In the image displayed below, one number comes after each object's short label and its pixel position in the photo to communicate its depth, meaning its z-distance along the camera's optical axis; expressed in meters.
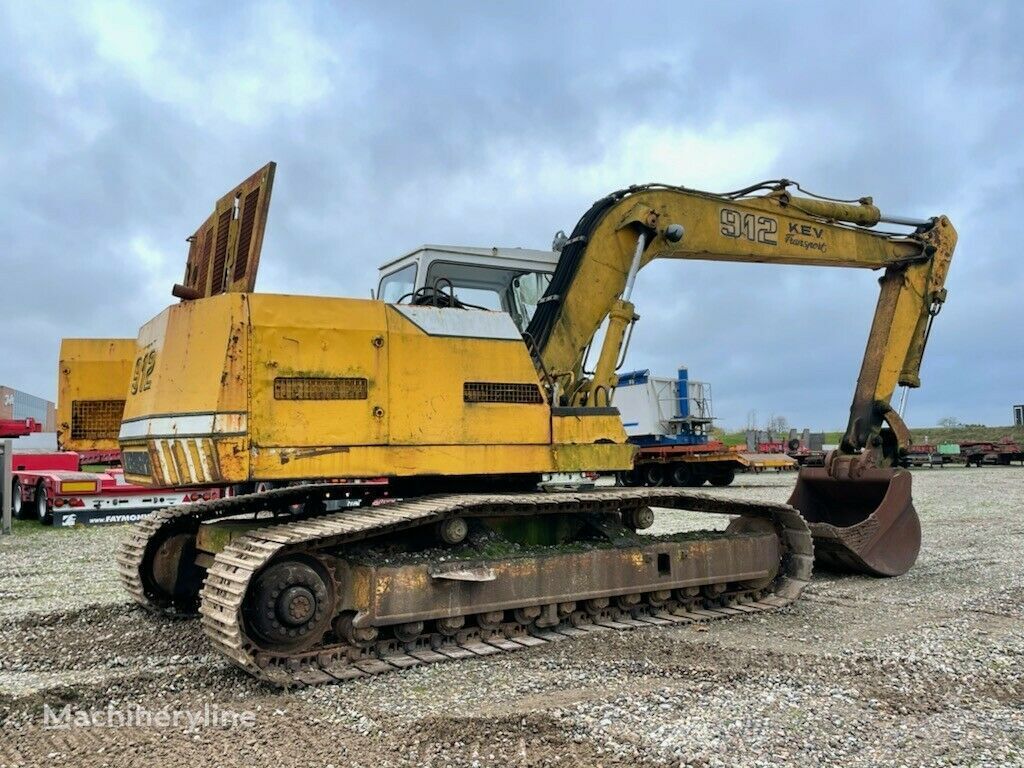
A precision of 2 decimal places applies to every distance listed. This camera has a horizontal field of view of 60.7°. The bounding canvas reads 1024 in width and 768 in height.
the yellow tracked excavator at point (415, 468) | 5.67
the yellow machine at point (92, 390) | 7.10
